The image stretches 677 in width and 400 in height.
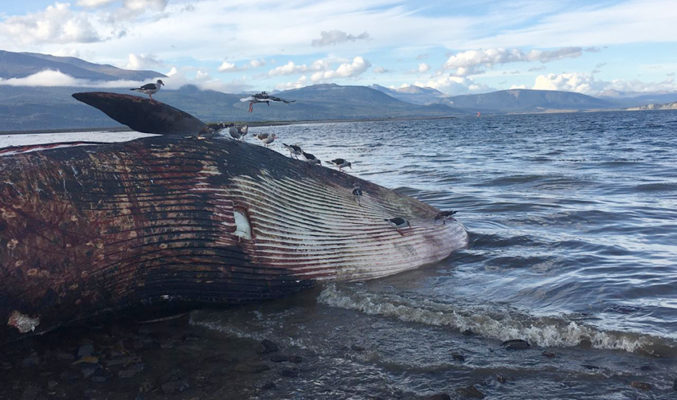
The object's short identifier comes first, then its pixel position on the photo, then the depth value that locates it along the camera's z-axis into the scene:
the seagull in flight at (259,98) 13.52
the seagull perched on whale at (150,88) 13.96
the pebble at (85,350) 5.88
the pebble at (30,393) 5.02
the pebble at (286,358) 5.80
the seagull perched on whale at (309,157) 12.35
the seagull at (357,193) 8.20
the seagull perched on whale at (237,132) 13.97
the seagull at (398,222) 8.25
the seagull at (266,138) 17.42
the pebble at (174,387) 5.17
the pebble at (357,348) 6.03
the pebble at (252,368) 5.59
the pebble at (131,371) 5.49
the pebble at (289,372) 5.46
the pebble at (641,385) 4.91
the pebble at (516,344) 5.95
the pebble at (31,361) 5.66
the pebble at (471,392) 4.87
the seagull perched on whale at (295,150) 14.27
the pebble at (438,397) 4.83
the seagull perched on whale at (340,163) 13.09
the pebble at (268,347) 6.08
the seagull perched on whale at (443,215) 9.55
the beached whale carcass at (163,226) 5.42
